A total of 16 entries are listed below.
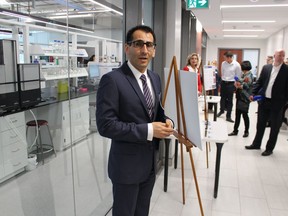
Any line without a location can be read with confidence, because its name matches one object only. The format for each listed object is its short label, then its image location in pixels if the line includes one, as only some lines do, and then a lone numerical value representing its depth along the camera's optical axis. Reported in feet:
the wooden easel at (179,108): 5.95
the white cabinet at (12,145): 6.35
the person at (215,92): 24.03
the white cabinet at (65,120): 9.14
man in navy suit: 4.58
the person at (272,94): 12.76
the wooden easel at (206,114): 9.61
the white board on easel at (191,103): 5.70
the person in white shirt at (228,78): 21.93
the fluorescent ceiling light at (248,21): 27.17
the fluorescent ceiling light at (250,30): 34.62
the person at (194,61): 15.44
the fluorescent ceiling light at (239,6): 20.41
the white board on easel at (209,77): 15.67
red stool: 7.79
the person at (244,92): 16.30
